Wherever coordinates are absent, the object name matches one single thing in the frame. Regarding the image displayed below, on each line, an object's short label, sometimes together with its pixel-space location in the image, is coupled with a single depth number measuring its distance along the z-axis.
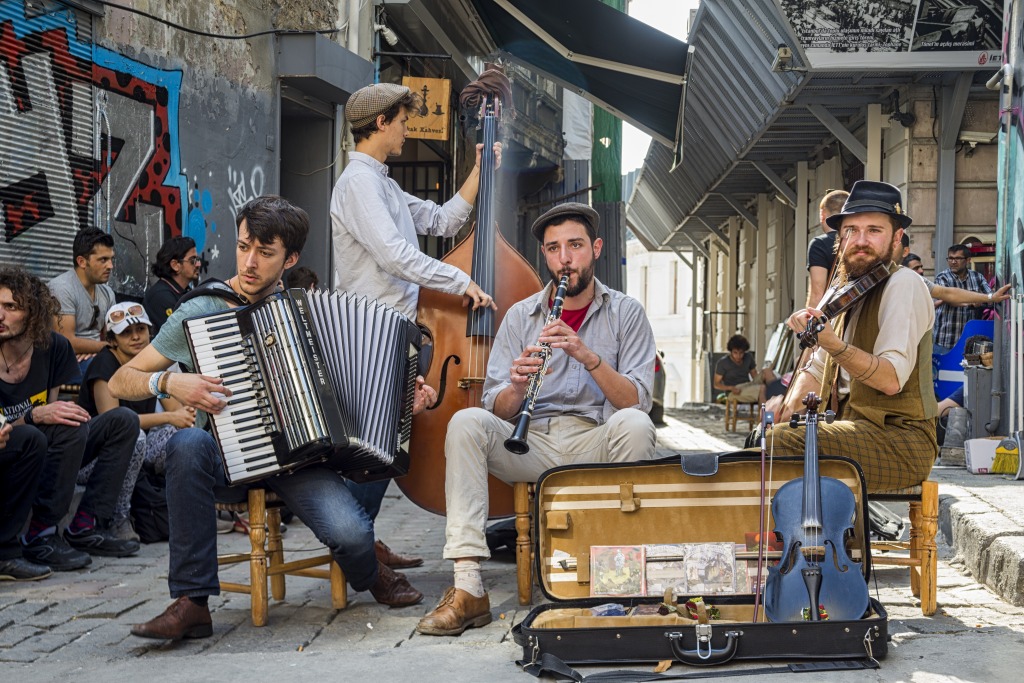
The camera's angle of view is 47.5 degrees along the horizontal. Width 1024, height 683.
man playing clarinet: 3.98
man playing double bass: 4.61
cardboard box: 7.09
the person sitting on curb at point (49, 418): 5.05
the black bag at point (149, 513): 5.94
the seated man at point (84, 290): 6.14
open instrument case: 3.60
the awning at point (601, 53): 10.18
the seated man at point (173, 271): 6.74
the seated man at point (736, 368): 14.77
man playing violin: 3.91
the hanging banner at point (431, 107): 9.20
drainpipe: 7.76
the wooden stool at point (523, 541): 4.16
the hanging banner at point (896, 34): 9.56
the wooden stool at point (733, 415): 13.50
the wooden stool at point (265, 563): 3.96
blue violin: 3.28
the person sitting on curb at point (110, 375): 5.78
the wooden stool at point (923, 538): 3.90
